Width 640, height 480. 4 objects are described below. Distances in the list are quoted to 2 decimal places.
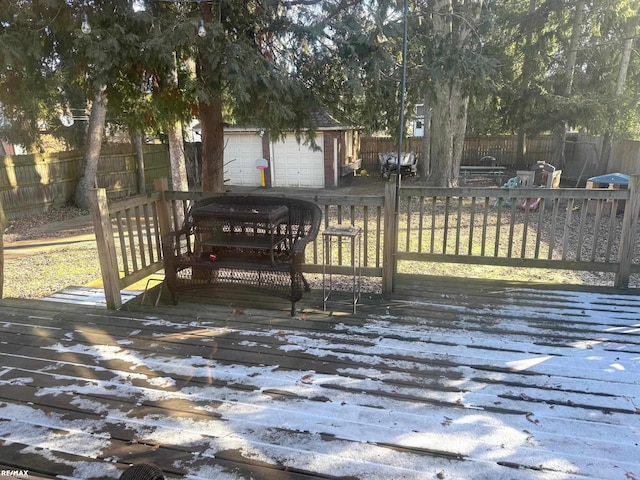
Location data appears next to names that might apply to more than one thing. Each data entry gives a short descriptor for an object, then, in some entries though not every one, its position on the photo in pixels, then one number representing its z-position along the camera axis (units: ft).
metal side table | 12.25
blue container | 33.19
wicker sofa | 12.18
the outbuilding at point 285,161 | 55.01
